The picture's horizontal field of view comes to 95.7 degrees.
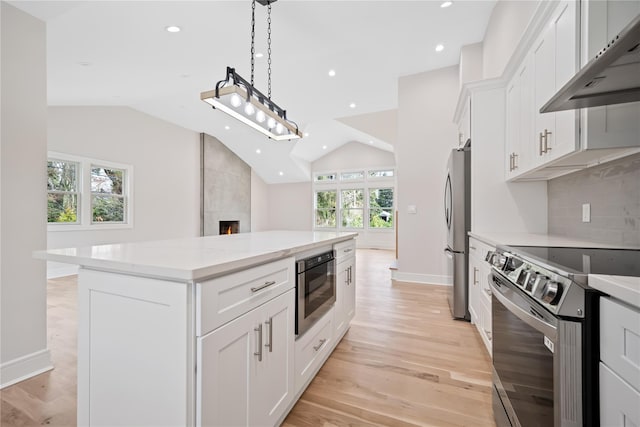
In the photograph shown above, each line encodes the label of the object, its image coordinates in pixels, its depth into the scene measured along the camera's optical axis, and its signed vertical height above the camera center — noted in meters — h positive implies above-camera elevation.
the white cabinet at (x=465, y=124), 2.86 +0.98
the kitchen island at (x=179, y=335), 0.94 -0.45
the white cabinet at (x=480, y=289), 2.08 -0.62
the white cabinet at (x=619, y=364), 0.60 -0.34
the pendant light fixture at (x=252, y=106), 2.04 +0.84
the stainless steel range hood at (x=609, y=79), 0.77 +0.45
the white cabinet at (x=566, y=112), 1.31 +0.69
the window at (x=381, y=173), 9.66 +1.32
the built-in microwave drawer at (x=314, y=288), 1.62 -0.48
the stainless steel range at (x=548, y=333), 0.76 -0.38
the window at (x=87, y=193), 4.98 +0.35
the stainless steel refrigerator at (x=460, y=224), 2.96 -0.12
